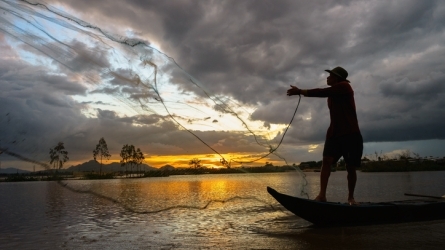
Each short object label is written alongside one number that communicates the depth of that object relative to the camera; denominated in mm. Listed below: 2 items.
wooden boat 5504
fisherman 5711
